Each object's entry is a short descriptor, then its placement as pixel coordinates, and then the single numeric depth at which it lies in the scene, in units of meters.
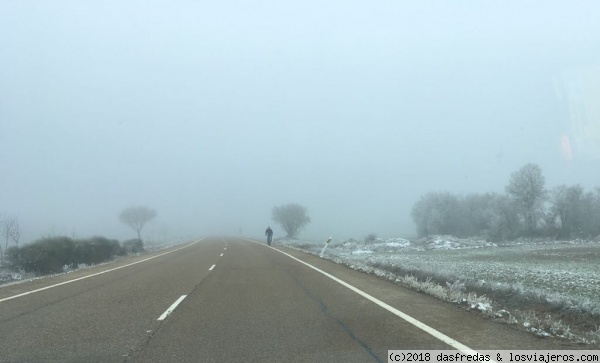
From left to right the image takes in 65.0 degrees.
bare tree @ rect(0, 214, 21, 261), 42.64
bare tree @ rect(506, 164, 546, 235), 69.00
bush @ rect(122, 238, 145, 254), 42.49
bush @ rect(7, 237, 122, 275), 27.67
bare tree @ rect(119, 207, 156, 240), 97.75
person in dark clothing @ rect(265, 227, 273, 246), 47.19
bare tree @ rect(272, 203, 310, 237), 103.06
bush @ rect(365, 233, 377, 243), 62.07
